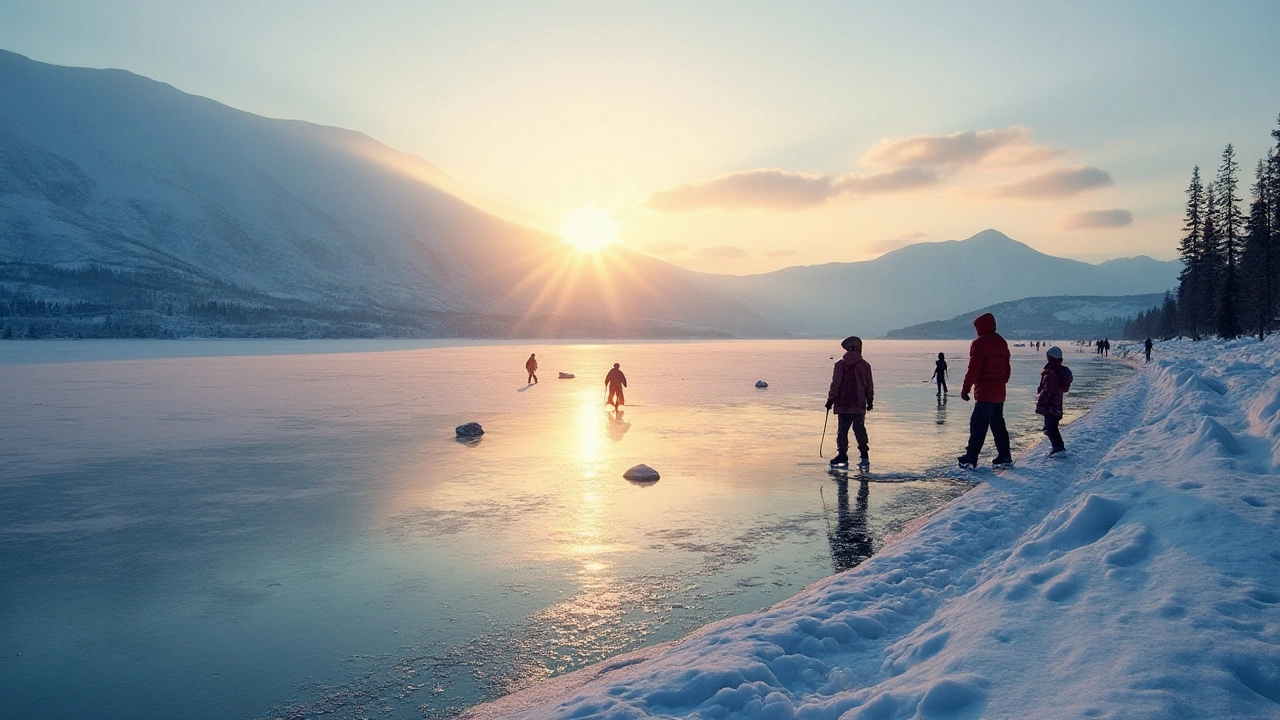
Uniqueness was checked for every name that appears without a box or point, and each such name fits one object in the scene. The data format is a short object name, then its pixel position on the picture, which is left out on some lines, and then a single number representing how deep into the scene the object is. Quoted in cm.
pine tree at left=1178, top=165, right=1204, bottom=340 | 7069
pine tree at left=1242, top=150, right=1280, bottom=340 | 5184
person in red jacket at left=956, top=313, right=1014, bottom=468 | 1055
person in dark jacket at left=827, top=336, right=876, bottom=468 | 1171
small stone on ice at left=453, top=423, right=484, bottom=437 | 1619
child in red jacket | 1089
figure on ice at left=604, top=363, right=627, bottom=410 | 2219
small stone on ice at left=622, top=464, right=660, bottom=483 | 1143
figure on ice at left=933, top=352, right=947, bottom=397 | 2561
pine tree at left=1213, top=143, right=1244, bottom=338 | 5609
